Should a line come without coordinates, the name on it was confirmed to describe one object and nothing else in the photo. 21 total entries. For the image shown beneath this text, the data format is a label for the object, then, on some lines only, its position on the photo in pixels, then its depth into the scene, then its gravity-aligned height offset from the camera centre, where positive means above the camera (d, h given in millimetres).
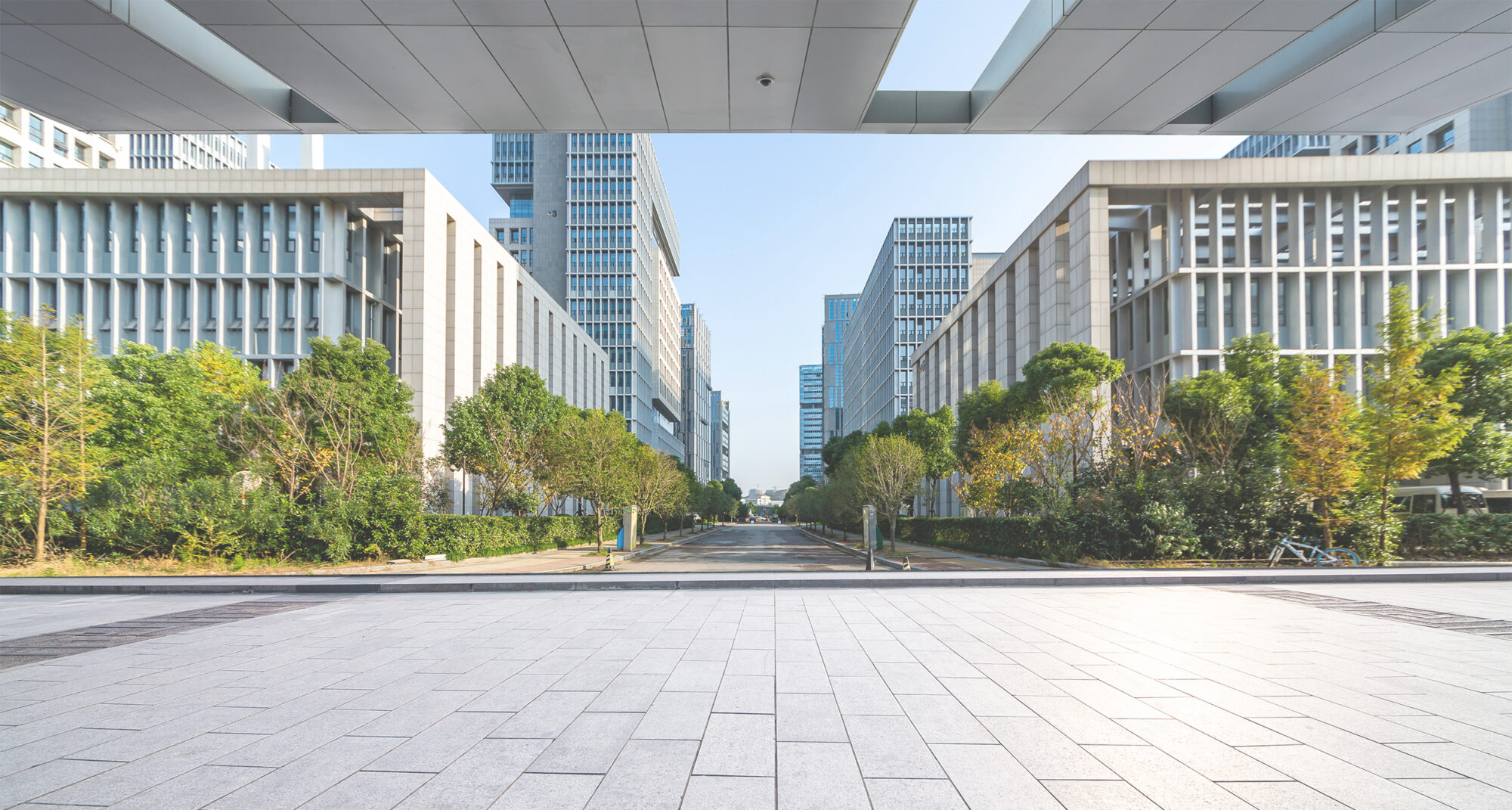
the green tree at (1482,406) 21297 +733
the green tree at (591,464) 32125 -1527
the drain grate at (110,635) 8102 -2632
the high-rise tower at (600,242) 92375 +25329
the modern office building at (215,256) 37281 +9465
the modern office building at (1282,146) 68688 +29358
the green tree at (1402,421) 18453 +227
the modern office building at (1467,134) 50188 +21822
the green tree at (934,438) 42188 -436
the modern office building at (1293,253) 35938 +9205
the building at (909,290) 95062 +19391
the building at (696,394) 148750 +8696
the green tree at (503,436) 31484 -213
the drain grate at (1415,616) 8922 -2605
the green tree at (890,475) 30766 -1941
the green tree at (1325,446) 17828 -406
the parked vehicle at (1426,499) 33625 -3417
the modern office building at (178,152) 89125 +35988
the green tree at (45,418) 19438 +395
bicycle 17359 -3097
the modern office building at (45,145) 49125 +21181
